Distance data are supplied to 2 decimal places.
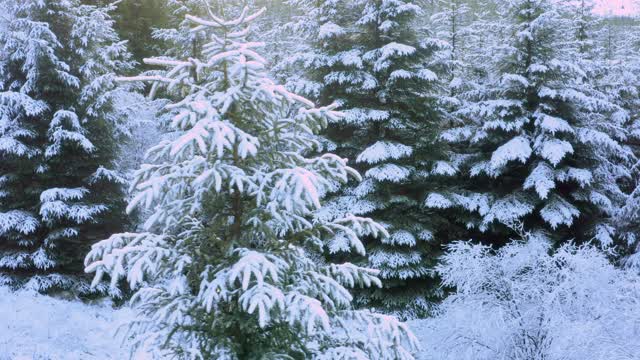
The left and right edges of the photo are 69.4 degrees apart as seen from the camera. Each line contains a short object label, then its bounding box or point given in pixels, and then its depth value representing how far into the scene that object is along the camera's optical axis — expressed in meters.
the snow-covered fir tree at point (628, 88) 15.01
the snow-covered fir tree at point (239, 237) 3.81
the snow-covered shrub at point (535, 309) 6.53
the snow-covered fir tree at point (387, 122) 12.01
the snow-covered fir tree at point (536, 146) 11.87
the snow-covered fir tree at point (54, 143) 10.95
